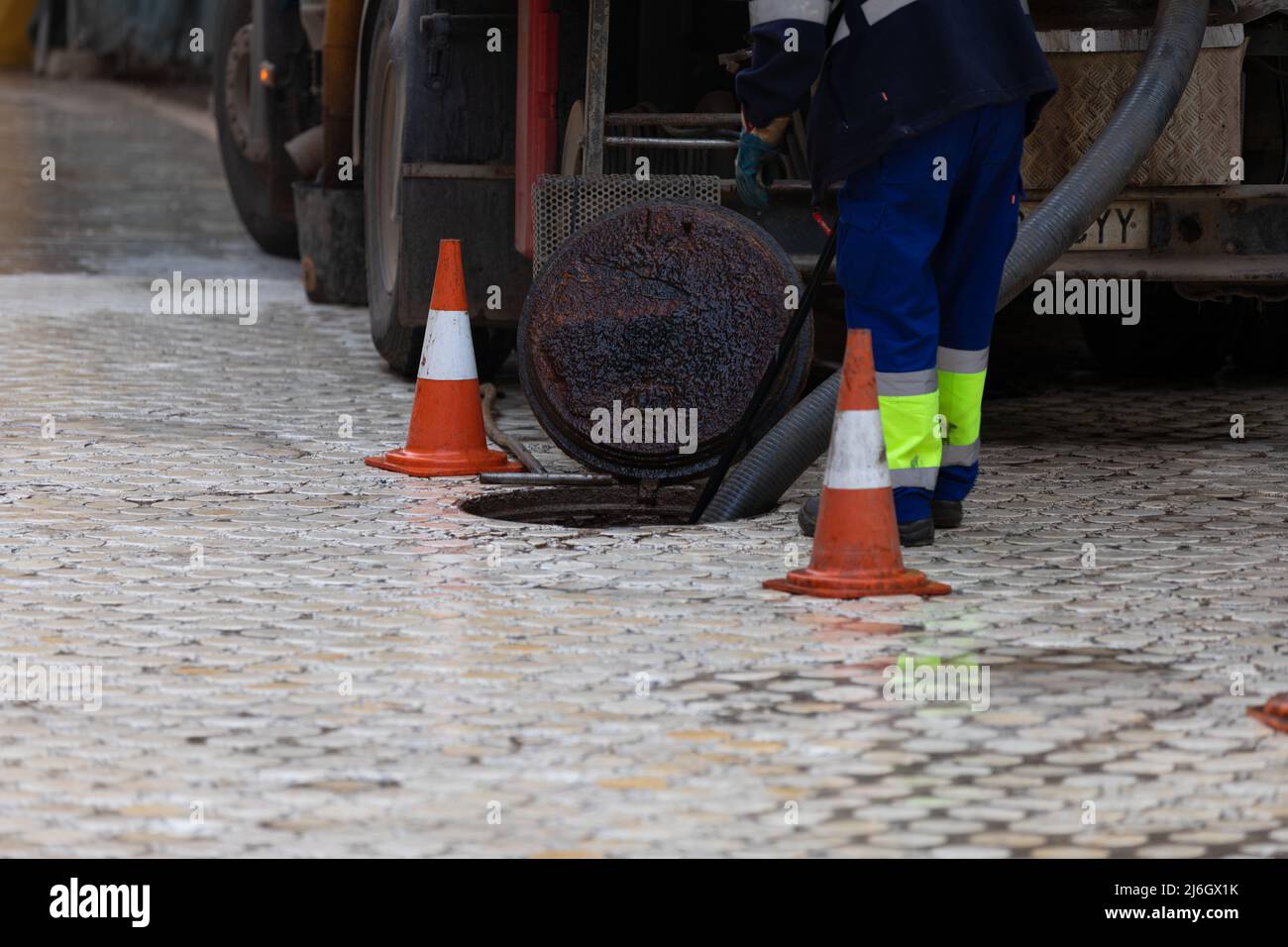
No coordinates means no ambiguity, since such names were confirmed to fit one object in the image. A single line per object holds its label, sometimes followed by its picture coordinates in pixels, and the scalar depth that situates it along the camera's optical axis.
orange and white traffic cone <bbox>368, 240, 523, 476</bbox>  12.56
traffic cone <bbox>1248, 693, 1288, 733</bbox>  7.54
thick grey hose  11.26
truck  12.99
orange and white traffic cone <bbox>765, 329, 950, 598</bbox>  9.55
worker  10.26
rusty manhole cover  11.98
